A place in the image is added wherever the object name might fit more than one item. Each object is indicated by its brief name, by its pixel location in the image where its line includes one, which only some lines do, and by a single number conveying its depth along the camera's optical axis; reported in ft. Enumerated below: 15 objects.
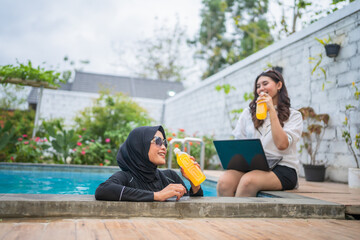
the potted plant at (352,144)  13.48
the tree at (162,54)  86.17
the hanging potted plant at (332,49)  16.34
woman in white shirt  9.64
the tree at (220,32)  76.84
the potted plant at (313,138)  16.21
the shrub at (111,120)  27.43
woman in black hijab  6.91
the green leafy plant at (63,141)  22.27
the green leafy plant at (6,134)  21.61
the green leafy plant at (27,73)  24.17
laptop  9.33
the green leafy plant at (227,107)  24.38
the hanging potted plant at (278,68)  20.94
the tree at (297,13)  25.01
